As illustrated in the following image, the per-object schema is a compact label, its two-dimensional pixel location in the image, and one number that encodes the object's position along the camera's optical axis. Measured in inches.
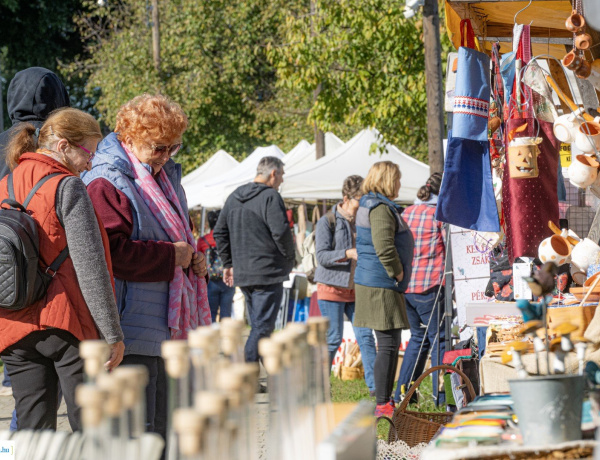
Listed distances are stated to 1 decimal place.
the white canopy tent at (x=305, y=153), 1188.5
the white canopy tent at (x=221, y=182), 1101.1
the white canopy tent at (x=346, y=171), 892.0
